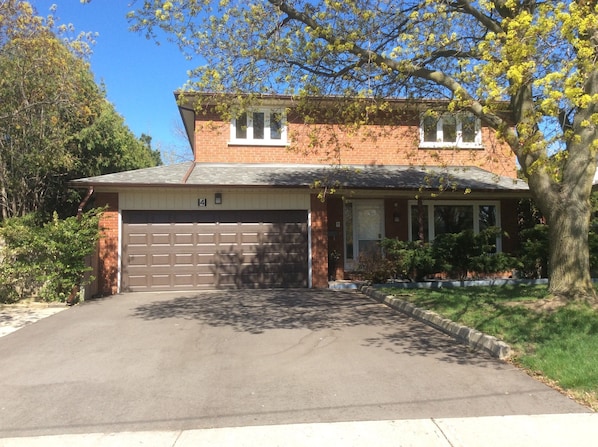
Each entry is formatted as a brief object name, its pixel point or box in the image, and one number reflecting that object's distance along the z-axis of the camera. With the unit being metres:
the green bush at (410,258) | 13.16
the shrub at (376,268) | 13.28
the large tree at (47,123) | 12.12
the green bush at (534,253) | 13.87
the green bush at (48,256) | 11.20
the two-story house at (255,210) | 13.18
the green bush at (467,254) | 13.56
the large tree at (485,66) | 6.39
